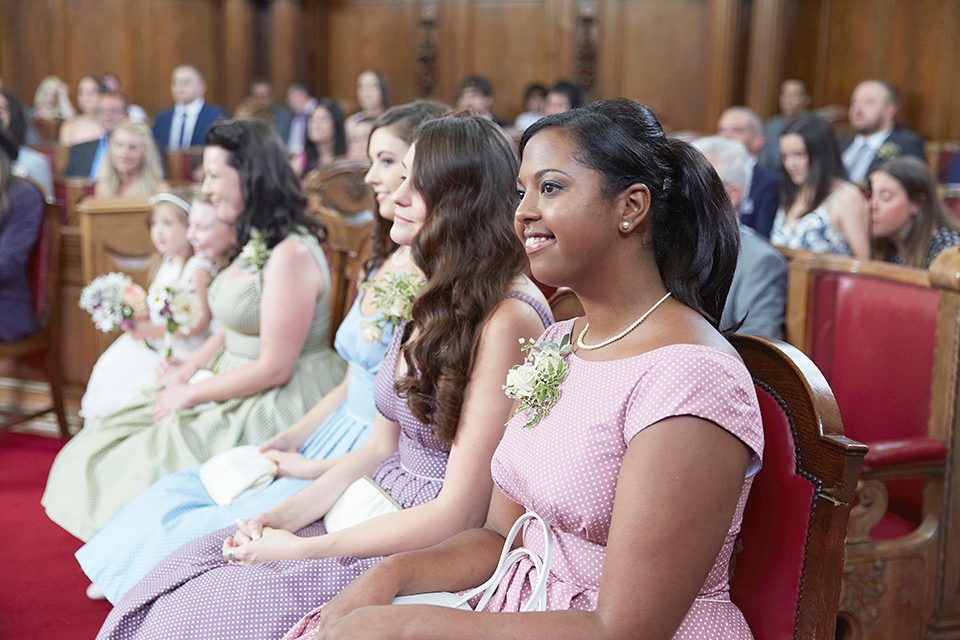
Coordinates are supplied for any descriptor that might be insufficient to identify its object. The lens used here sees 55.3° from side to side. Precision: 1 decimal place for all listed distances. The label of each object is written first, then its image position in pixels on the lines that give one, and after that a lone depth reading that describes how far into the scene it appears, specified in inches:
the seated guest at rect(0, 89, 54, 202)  255.1
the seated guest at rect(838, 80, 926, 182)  271.7
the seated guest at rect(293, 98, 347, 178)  277.0
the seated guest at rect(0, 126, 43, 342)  147.6
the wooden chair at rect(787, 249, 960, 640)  85.0
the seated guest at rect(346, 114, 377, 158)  246.5
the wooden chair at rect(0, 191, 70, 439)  151.7
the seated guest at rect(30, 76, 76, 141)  383.2
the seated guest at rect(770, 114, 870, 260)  153.2
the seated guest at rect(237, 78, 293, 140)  362.9
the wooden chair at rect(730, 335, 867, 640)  49.1
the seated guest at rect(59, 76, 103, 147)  314.7
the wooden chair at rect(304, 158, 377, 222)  195.5
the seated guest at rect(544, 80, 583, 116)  323.6
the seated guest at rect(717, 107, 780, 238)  190.7
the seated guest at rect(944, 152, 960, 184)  271.1
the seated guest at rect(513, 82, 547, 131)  364.2
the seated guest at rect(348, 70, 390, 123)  319.3
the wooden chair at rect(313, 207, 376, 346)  115.3
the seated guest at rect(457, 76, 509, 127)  334.0
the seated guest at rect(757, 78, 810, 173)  305.4
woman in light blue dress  81.5
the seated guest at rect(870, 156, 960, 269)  137.1
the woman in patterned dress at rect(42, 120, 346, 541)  100.0
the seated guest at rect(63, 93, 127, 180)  277.6
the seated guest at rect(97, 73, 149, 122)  331.0
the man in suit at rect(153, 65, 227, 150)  339.3
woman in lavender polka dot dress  61.2
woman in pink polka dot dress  44.8
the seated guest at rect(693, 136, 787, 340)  107.8
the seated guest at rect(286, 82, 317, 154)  362.0
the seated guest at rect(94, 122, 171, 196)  204.1
